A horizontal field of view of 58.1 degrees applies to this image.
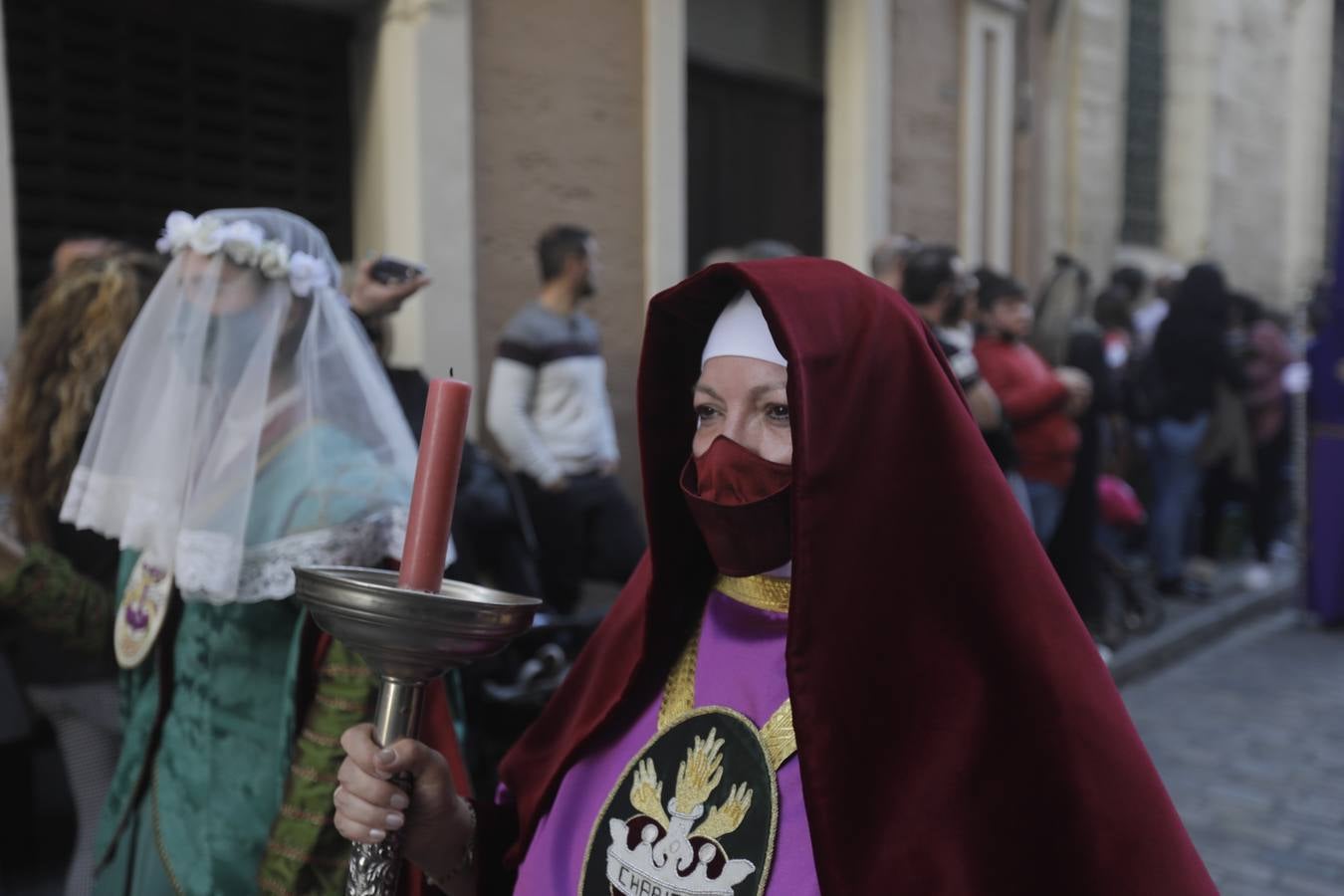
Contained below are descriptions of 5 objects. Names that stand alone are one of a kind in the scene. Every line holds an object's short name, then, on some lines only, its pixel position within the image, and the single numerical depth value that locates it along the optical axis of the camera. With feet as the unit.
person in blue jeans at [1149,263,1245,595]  25.62
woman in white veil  6.67
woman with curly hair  9.37
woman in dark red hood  4.33
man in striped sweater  16.56
